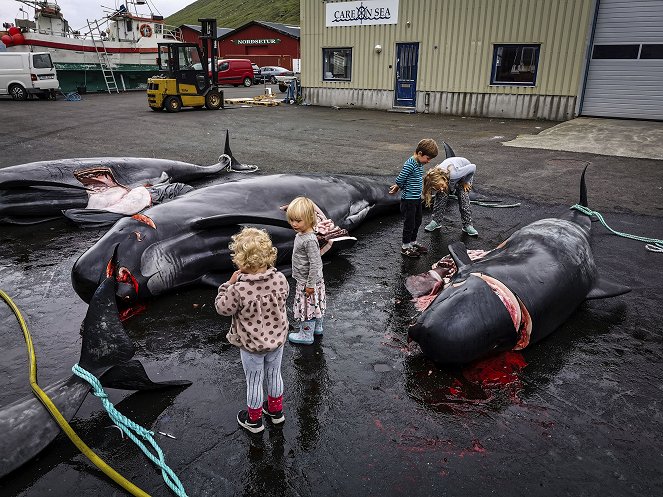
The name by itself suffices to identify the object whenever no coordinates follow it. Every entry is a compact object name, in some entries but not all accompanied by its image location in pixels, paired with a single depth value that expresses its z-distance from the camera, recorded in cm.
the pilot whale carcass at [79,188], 782
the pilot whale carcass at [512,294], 402
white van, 2977
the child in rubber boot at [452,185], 722
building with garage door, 1989
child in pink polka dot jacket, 323
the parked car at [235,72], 4555
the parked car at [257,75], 5042
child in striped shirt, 649
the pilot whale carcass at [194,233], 518
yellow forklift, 2469
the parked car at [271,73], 5100
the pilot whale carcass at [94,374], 325
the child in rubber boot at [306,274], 406
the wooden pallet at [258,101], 2928
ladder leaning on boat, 3766
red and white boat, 3506
